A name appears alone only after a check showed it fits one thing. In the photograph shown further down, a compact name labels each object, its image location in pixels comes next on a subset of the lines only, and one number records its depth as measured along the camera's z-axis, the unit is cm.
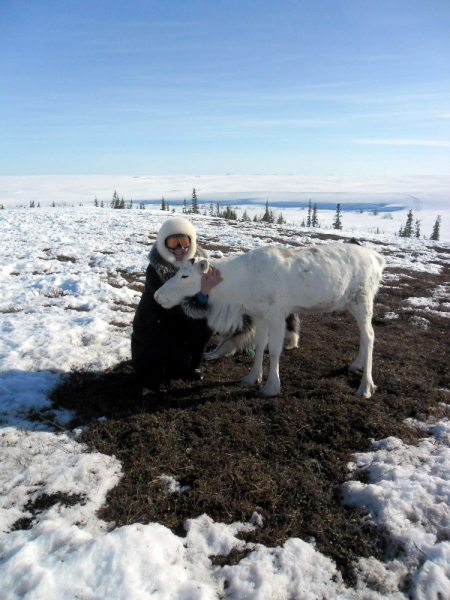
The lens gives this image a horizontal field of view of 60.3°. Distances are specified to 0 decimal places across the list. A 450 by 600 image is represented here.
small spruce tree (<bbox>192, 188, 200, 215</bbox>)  5233
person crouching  527
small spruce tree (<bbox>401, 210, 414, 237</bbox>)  5173
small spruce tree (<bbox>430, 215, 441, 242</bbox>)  4898
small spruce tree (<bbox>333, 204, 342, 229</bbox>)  5144
